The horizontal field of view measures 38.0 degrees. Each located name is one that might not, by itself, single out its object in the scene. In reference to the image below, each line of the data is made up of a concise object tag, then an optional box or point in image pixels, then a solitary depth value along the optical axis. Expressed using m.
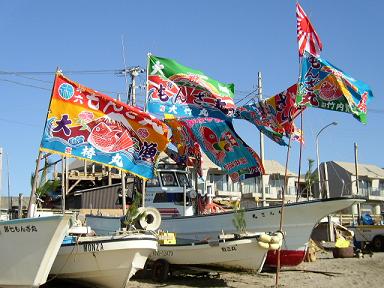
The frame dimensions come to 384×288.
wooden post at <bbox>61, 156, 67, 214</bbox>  16.48
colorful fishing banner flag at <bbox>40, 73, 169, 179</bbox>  14.37
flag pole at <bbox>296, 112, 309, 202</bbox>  15.74
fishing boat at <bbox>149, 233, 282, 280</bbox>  16.05
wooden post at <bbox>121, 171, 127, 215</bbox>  18.37
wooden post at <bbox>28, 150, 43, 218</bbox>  13.46
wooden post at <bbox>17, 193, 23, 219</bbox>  15.61
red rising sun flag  16.22
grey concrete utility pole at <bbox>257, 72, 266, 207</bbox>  29.03
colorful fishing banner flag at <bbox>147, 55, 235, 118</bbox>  20.55
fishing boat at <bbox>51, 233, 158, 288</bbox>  14.11
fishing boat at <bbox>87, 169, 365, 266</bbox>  17.95
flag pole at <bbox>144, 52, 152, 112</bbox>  19.32
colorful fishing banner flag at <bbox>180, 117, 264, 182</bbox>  21.88
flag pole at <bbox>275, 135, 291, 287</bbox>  14.94
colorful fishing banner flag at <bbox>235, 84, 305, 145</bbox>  20.89
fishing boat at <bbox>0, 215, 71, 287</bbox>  13.19
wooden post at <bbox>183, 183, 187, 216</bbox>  21.64
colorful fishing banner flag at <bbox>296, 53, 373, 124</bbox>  16.33
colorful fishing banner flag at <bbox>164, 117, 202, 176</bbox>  22.09
